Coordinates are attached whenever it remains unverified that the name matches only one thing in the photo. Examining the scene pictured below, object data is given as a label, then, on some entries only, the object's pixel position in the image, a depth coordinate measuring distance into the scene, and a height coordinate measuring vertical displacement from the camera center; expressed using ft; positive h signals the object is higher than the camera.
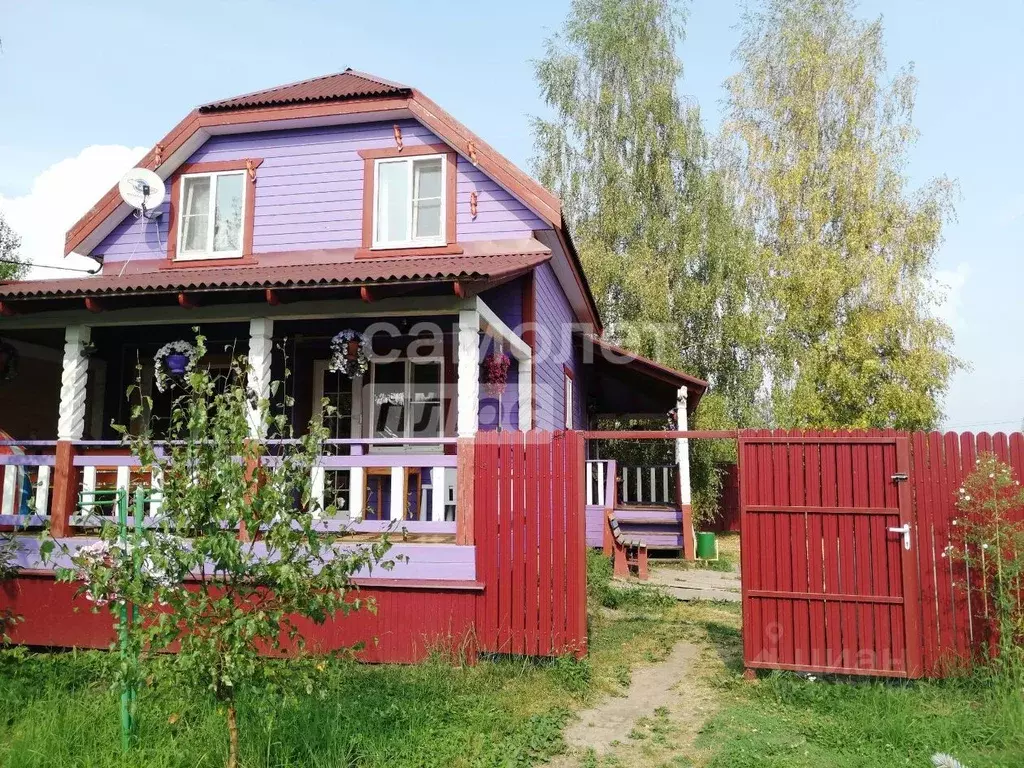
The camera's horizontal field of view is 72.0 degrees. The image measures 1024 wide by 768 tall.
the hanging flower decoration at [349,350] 28.63 +4.34
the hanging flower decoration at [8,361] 28.96 +3.87
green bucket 44.45 -5.43
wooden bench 35.09 -4.68
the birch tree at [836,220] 53.88 +19.47
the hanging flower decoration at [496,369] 29.37 +3.72
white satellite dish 32.09 +12.16
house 30.78 +9.77
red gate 17.71 -2.44
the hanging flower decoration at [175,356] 28.94 +4.17
